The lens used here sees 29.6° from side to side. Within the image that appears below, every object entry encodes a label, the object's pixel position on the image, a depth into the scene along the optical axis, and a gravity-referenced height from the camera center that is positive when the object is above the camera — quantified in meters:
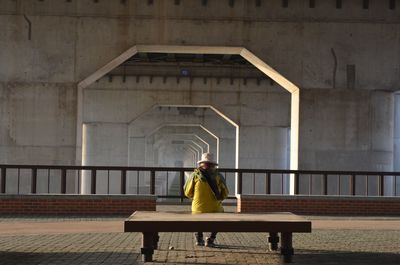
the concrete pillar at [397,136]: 34.74 +1.46
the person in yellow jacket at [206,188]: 10.77 -0.36
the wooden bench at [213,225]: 9.02 -0.75
